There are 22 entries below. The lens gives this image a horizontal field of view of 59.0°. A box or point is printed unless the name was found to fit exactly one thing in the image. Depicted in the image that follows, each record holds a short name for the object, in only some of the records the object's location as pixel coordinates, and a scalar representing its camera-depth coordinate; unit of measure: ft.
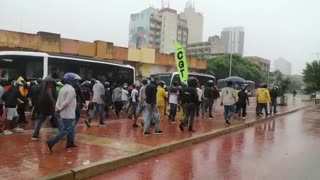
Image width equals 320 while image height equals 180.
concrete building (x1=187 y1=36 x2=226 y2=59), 264.19
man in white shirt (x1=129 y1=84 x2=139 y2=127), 37.27
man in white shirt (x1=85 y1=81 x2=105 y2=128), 28.97
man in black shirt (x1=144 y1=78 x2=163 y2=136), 26.50
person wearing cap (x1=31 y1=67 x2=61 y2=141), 21.22
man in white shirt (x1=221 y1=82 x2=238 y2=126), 36.12
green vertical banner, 43.18
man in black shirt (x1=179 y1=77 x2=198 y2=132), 28.39
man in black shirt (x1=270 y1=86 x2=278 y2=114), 52.02
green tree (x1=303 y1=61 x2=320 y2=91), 124.47
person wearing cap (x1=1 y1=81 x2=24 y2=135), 24.46
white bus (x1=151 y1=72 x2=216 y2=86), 62.80
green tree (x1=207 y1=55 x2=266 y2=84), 166.85
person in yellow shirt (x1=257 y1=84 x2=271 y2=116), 46.40
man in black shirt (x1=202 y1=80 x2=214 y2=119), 42.59
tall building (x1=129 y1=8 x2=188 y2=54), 241.81
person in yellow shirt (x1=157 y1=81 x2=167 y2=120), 32.59
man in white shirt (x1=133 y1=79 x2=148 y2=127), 29.84
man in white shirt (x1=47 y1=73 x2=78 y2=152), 19.62
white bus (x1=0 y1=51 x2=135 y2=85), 38.92
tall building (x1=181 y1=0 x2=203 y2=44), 295.38
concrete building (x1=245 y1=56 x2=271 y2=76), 276.67
